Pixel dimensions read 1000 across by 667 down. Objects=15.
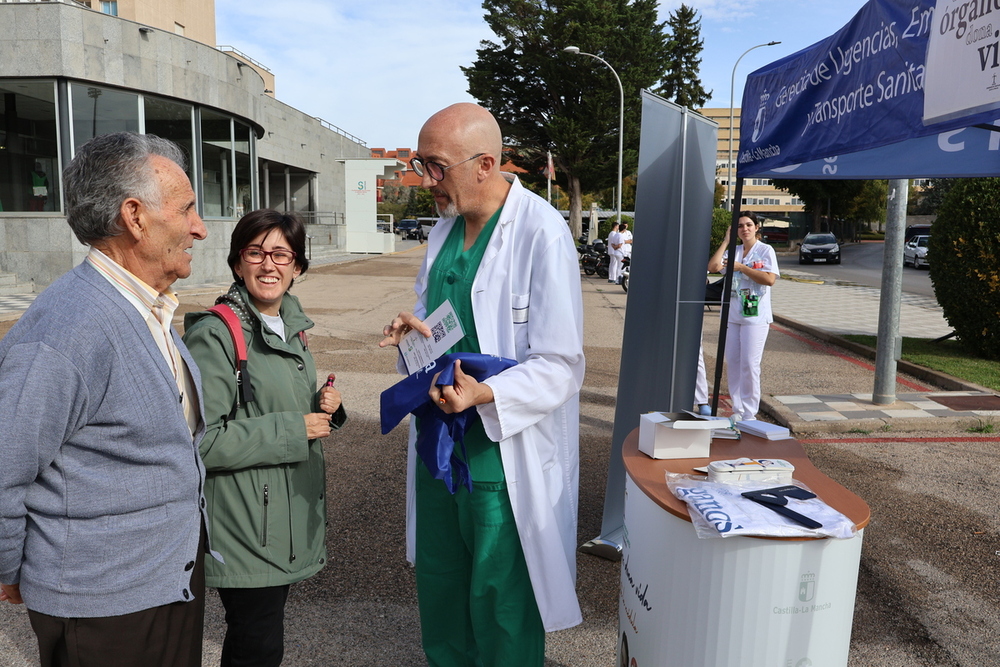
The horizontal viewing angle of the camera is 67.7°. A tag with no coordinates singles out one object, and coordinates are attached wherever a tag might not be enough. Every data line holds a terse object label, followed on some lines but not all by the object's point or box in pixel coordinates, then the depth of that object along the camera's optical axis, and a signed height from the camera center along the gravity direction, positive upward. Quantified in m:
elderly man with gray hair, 1.50 -0.45
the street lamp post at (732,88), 36.59 +7.59
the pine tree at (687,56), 57.19 +14.02
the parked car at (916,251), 31.76 -0.55
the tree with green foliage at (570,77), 40.00 +8.38
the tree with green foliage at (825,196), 49.62 +2.86
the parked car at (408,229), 57.11 -0.22
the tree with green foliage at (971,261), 9.45 -0.27
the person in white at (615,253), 21.44 -0.62
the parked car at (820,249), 35.38 -0.61
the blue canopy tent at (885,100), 2.70 +0.64
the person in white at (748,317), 6.21 -0.69
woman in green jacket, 2.12 -0.63
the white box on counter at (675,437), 2.46 -0.67
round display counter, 1.85 -0.91
